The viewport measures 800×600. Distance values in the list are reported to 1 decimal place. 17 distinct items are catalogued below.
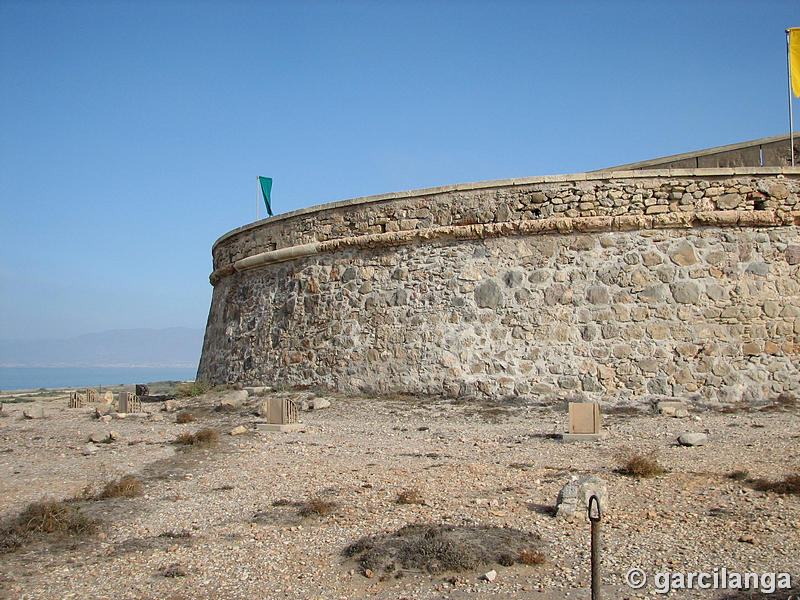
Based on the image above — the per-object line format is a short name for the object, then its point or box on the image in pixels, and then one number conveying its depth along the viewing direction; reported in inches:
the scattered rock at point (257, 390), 488.4
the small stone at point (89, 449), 327.6
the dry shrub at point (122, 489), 244.8
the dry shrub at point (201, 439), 336.2
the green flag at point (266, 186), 685.9
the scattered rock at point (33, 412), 486.3
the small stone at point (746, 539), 186.1
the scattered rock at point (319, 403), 430.0
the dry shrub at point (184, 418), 418.9
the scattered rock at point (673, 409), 366.6
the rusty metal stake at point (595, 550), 135.8
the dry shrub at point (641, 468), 248.7
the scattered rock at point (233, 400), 457.2
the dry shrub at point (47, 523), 203.5
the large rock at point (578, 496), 209.8
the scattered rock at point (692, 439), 293.1
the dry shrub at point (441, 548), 177.0
